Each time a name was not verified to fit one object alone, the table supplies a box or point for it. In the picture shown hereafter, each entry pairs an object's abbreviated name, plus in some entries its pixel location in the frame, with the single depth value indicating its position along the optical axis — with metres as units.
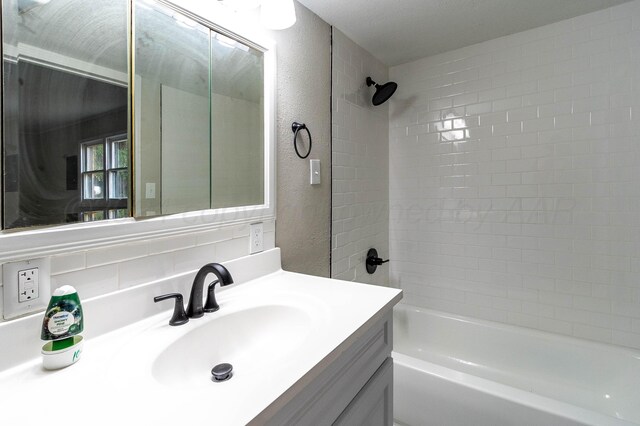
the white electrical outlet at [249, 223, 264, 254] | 1.30
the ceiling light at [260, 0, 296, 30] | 1.24
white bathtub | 1.24
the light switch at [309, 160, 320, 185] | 1.66
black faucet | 0.95
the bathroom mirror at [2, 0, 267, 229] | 0.71
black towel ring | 1.52
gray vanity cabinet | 0.65
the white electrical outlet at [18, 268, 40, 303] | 0.70
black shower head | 2.12
